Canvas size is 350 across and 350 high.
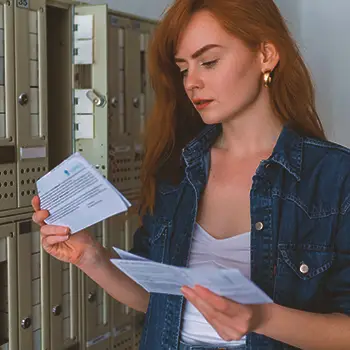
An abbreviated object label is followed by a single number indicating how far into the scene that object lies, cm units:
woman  147
